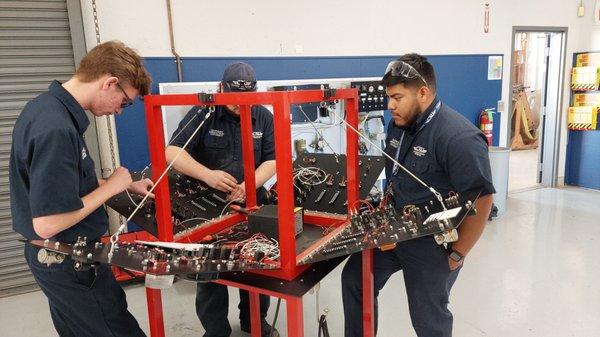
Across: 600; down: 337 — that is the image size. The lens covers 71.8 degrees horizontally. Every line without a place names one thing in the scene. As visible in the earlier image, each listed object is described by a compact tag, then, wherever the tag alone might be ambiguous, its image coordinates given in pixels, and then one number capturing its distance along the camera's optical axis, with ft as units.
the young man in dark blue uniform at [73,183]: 3.97
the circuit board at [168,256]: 4.01
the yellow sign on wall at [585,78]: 16.39
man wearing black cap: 6.86
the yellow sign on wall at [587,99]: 16.64
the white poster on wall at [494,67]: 15.71
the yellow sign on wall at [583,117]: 16.72
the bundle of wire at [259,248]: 4.48
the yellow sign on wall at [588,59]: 16.48
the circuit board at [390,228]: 4.25
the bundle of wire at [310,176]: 6.81
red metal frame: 4.17
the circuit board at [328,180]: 6.27
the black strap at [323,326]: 6.36
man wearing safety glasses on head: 5.32
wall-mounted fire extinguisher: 15.65
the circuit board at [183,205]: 5.92
